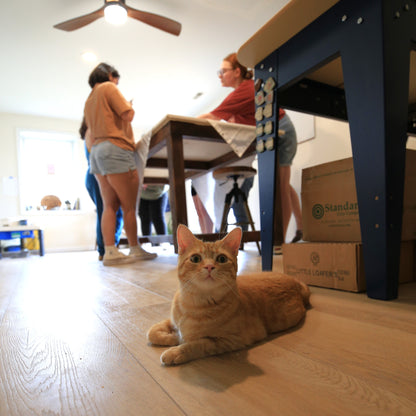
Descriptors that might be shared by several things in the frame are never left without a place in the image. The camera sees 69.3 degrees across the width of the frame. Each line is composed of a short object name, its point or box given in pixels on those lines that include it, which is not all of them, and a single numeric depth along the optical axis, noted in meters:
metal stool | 2.21
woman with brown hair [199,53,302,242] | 2.09
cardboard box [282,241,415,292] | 1.02
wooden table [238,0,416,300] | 0.81
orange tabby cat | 0.58
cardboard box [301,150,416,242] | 1.13
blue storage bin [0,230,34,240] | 4.32
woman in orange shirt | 2.21
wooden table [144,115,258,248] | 1.93
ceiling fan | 2.55
